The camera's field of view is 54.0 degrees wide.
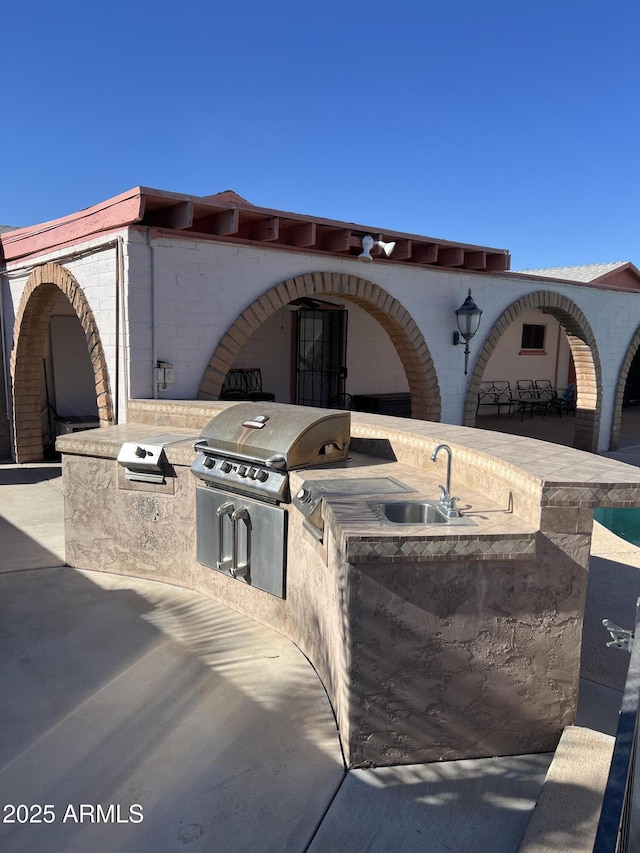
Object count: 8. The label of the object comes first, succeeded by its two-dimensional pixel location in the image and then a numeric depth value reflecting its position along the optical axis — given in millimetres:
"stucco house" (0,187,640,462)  6434
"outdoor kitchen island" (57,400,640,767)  2979
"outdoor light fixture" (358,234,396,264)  7556
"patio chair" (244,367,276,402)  11654
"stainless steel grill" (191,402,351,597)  4145
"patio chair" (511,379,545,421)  16562
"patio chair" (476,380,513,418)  15660
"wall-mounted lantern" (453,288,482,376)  8748
